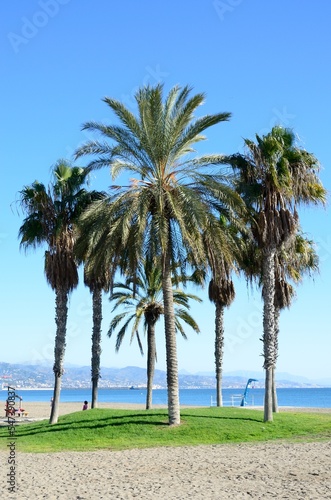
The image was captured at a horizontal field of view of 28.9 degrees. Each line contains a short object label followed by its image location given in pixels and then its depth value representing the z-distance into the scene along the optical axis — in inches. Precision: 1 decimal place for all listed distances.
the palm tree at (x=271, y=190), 1048.2
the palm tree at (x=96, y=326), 1294.3
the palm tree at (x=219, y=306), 1386.6
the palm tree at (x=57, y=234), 1168.8
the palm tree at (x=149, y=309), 1405.0
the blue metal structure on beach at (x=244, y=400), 1917.8
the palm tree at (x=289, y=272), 1259.8
